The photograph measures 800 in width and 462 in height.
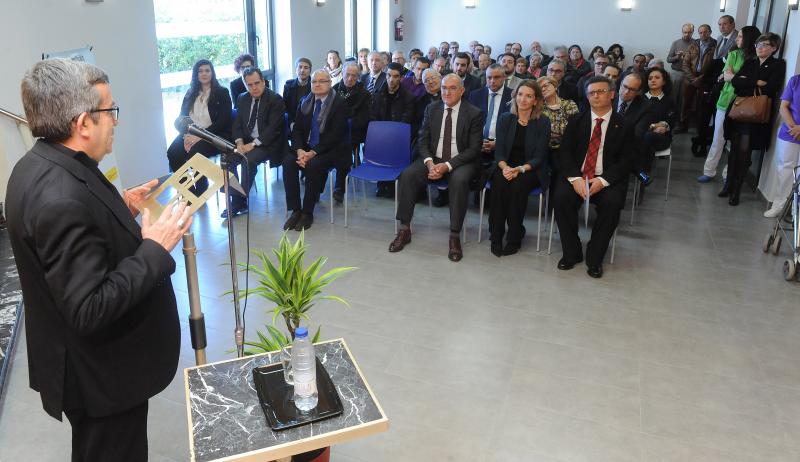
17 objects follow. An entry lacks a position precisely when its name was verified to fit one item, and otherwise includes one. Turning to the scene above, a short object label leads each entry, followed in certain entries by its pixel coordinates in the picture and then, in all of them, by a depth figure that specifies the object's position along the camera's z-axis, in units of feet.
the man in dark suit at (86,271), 4.50
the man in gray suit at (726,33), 27.76
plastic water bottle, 5.47
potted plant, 6.98
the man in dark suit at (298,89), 21.72
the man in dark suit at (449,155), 15.84
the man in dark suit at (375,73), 23.88
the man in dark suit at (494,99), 18.26
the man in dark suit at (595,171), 14.47
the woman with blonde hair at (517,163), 15.51
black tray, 5.35
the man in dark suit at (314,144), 17.74
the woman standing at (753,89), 19.17
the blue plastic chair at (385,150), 17.39
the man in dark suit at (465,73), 23.47
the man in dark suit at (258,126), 18.54
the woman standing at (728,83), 21.11
